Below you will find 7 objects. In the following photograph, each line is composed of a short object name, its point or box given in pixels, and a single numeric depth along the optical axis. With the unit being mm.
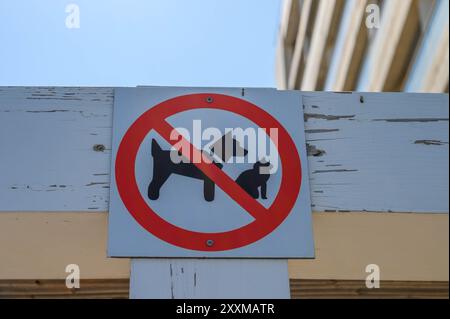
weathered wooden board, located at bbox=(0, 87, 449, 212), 1525
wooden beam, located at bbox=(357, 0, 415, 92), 5461
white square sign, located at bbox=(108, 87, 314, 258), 1419
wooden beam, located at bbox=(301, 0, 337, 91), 8008
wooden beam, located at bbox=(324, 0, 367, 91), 6715
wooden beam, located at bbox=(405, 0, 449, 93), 4480
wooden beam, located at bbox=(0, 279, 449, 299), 1494
